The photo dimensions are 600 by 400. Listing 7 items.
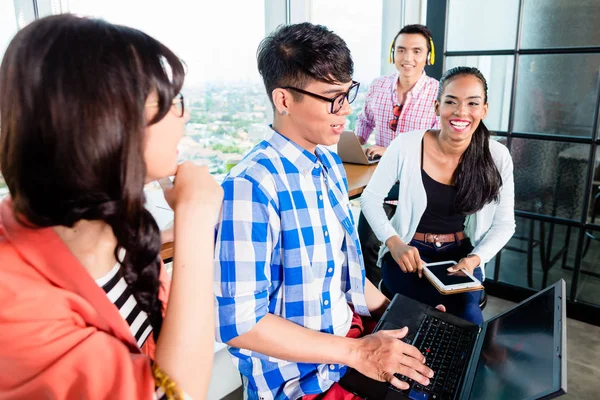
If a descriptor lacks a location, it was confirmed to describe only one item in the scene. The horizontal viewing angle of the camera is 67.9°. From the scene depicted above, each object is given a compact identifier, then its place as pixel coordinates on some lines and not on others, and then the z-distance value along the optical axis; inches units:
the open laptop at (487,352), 34.1
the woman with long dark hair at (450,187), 70.7
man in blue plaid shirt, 38.3
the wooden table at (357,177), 78.5
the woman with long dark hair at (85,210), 21.8
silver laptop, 96.3
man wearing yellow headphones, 103.2
